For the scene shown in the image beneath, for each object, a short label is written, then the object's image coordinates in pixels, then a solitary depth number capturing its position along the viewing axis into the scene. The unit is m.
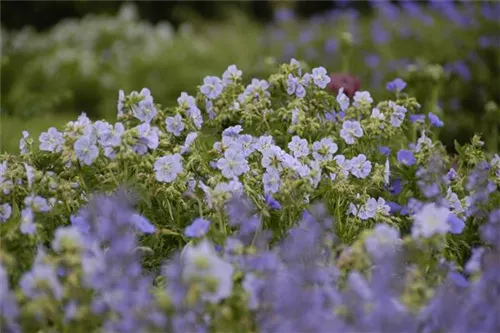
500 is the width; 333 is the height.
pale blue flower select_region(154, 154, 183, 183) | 4.12
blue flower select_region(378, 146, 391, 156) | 4.96
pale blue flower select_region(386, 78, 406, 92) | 5.34
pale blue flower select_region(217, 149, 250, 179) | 4.20
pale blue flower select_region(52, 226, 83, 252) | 3.10
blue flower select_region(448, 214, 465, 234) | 3.95
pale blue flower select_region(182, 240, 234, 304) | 2.85
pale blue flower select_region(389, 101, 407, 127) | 4.74
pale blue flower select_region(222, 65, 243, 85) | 4.99
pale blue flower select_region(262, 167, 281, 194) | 4.06
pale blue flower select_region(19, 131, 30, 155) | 4.34
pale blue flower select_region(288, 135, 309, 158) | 4.30
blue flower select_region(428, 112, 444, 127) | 5.04
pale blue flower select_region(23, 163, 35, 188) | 3.89
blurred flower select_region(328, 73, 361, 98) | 6.18
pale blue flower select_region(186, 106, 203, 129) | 4.71
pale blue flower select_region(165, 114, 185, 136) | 4.62
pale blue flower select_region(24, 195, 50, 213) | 3.77
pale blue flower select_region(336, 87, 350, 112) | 4.88
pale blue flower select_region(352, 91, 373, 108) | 4.98
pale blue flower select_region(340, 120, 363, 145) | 4.62
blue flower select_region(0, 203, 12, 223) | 3.96
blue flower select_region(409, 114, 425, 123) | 5.15
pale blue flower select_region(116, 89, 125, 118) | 4.43
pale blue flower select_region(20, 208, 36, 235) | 3.53
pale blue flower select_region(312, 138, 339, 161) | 4.36
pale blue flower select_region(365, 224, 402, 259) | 3.24
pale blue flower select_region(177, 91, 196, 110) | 4.73
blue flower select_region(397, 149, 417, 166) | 4.80
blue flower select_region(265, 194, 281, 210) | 4.01
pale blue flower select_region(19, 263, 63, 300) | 3.01
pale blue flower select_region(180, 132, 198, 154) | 4.43
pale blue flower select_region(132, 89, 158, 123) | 4.48
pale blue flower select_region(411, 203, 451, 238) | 3.36
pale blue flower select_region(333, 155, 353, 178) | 4.36
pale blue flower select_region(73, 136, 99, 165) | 3.99
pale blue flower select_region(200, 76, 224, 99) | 4.94
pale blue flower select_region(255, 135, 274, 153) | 4.36
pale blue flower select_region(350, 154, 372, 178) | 4.42
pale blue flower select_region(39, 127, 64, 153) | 4.29
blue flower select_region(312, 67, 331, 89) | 4.76
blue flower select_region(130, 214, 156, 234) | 3.72
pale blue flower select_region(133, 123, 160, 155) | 3.98
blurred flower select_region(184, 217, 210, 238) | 3.66
